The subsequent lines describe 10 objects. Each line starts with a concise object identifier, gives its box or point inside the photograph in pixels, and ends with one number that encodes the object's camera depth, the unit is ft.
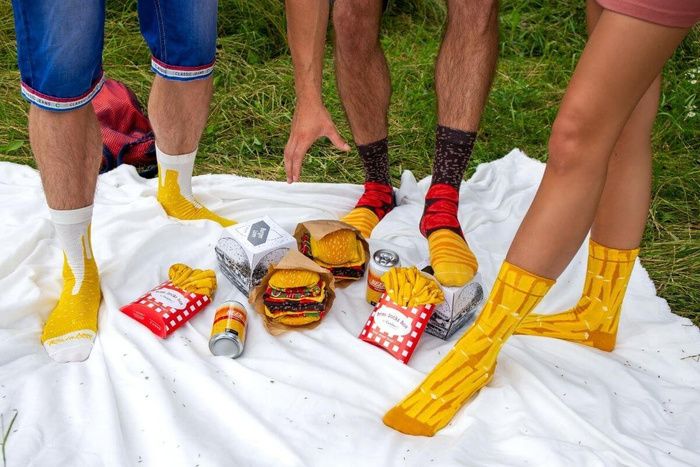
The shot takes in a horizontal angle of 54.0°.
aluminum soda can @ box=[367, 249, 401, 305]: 5.47
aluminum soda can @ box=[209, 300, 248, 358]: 5.02
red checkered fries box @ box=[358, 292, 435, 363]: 5.06
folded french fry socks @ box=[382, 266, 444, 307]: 5.10
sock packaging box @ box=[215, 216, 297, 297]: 5.50
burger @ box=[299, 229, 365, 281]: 5.69
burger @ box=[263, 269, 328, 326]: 5.25
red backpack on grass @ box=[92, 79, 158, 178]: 7.93
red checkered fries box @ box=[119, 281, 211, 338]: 5.17
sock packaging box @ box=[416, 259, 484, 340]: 5.20
